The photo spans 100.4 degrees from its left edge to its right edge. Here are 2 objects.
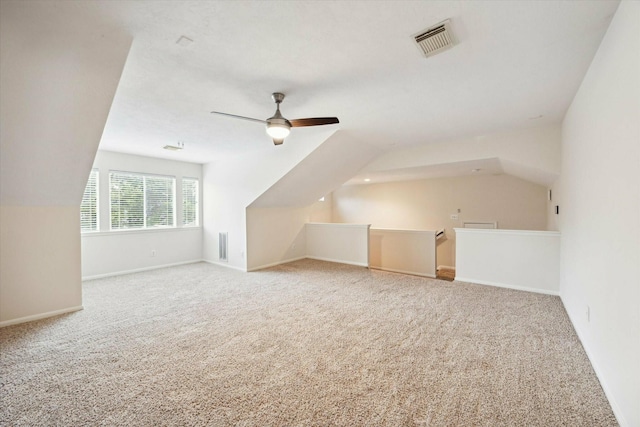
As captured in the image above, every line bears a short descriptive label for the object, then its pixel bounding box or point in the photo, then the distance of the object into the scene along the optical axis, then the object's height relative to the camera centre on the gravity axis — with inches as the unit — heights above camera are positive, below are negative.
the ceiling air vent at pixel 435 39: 71.6 +49.0
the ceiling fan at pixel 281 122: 108.4 +37.5
